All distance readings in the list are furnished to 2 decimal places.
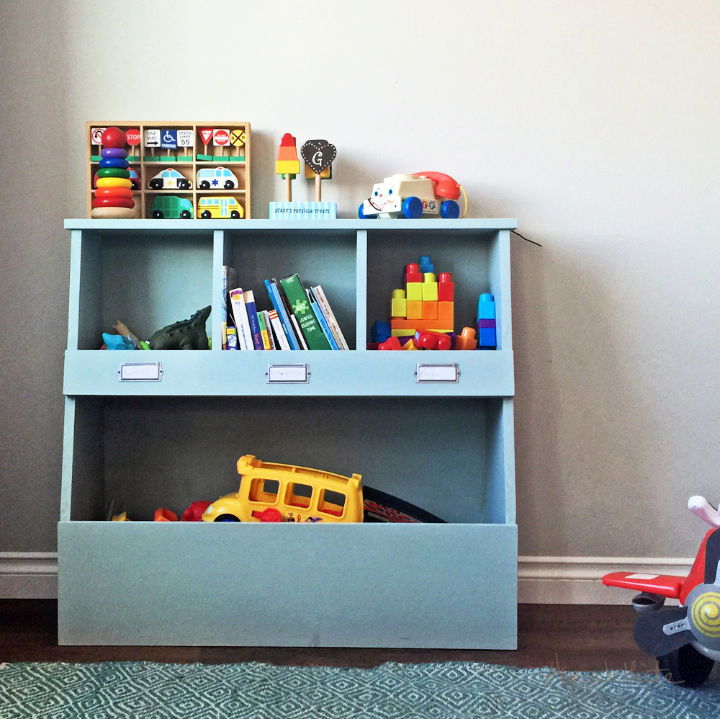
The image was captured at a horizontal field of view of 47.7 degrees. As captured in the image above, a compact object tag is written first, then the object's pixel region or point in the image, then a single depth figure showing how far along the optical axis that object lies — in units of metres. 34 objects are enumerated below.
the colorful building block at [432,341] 1.88
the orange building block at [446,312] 1.96
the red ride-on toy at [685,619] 1.51
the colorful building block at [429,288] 1.96
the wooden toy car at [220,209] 2.04
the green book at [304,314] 1.89
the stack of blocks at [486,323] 1.91
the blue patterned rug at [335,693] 1.48
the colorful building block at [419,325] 1.96
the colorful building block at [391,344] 1.89
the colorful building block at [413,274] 1.96
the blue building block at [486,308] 1.93
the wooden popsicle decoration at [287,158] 1.99
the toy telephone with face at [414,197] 1.91
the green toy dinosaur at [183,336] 1.90
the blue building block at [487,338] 1.91
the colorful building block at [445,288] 1.96
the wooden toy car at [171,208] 2.05
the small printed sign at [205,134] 2.06
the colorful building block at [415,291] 1.96
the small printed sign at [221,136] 2.07
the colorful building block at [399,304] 1.97
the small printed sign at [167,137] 2.06
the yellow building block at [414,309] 1.96
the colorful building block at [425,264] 2.00
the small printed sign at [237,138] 2.07
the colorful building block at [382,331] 1.97
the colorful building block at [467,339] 1.90
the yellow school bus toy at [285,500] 1.89
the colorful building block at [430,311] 1.96
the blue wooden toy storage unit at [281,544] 1.83
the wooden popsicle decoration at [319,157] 2.01
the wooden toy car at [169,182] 2.05
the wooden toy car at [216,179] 2.04
